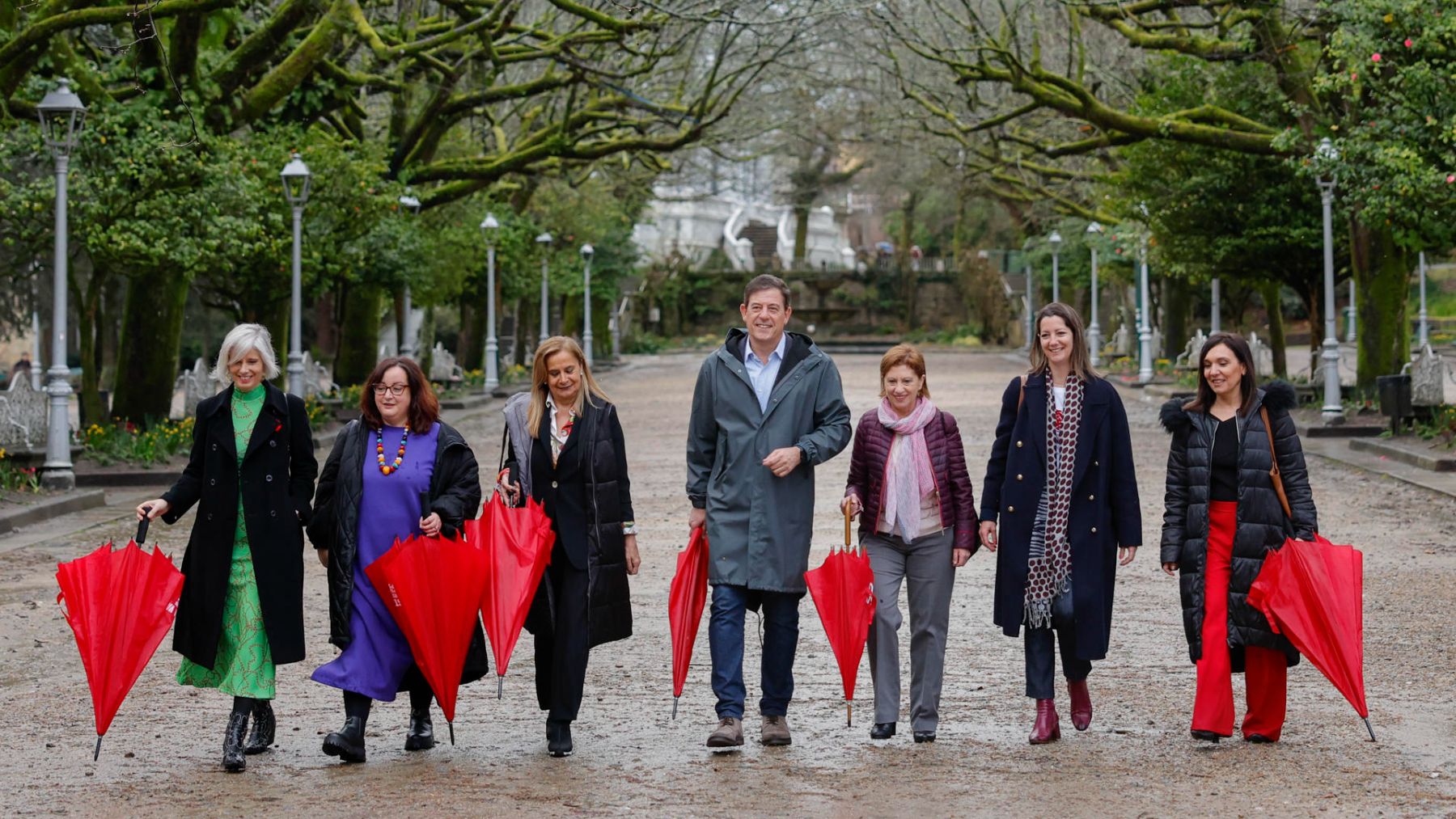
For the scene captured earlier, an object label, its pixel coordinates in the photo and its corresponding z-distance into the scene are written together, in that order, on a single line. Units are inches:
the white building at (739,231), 3110.2
